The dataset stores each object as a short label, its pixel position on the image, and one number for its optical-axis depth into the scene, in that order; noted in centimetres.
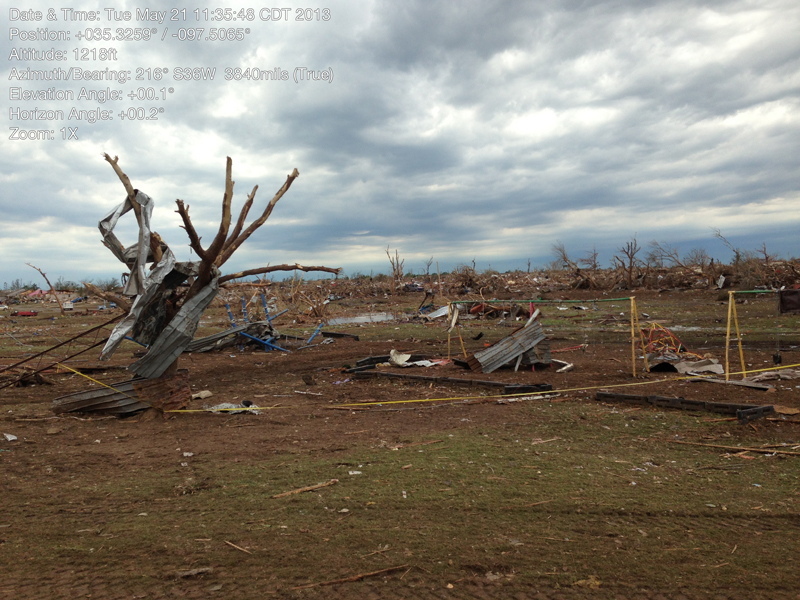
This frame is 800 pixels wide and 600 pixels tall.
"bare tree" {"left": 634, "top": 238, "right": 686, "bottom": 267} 3366
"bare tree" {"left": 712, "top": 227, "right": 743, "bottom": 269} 2811
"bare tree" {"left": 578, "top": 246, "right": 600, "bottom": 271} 3579
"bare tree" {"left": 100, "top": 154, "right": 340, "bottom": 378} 708
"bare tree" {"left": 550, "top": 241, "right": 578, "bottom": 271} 3606
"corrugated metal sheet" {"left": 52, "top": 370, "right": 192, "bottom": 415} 745
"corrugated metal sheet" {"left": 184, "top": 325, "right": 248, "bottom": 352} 1400
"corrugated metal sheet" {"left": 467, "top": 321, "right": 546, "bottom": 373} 1039
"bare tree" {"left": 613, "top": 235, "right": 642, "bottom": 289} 3052
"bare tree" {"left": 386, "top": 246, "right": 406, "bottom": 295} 3747
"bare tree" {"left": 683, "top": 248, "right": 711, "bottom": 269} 3405
